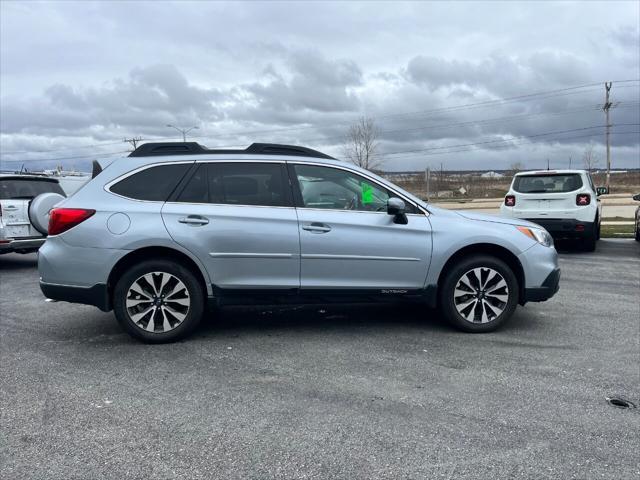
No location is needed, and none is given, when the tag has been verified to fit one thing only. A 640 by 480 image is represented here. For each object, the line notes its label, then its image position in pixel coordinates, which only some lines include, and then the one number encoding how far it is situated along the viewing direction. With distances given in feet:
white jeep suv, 34.96
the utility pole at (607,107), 179.44
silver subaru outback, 15.23
